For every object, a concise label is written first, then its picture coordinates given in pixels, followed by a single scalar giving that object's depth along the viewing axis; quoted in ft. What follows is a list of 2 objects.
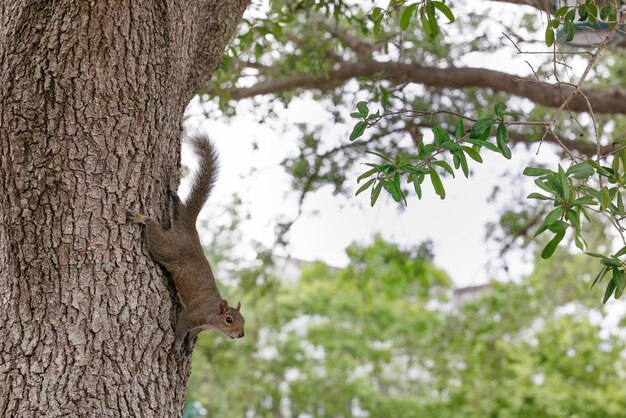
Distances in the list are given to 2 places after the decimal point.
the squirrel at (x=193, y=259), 14.78
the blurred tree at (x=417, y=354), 54.13
